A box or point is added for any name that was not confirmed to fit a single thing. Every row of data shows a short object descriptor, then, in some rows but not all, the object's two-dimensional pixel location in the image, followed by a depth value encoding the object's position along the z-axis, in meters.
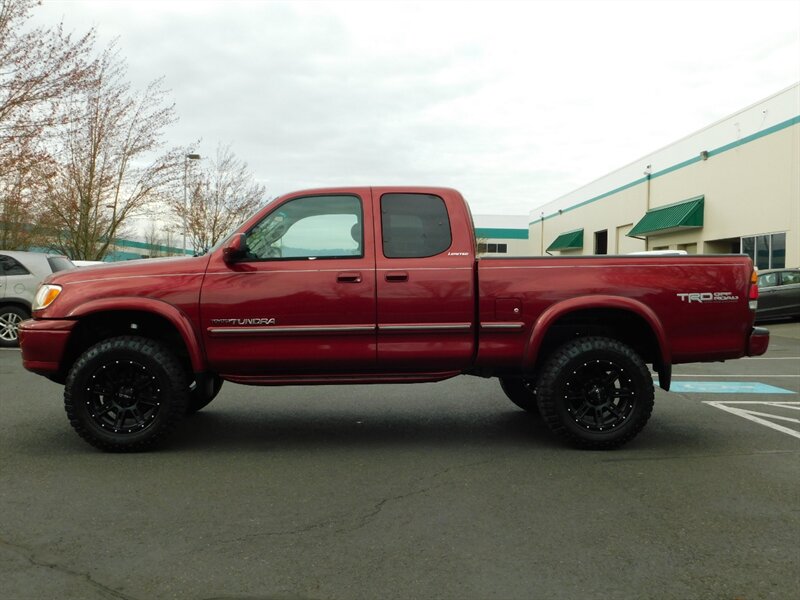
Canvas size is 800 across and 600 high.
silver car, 12.74
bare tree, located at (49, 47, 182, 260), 25.89
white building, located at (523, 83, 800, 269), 22.84
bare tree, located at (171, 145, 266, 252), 37.59
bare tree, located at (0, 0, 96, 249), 18.44
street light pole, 28.22
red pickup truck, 5.45
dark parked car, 19.44
